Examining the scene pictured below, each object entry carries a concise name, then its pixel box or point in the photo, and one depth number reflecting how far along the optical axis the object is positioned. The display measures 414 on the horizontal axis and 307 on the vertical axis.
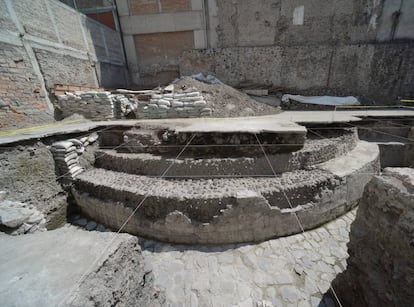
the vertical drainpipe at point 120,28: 10.75
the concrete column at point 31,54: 5.48
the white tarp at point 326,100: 9.40
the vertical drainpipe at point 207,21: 10.52
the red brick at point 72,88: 7.13
